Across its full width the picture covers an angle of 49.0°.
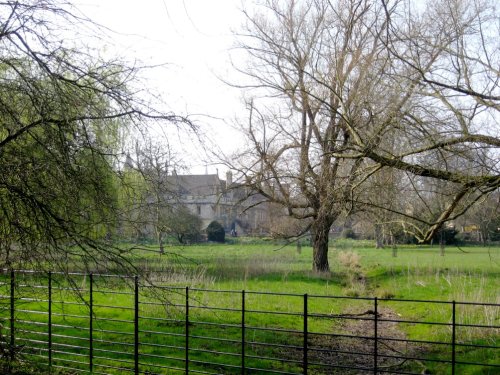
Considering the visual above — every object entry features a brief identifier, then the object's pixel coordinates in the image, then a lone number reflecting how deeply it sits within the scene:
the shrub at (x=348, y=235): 43.82
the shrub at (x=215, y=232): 44.16
